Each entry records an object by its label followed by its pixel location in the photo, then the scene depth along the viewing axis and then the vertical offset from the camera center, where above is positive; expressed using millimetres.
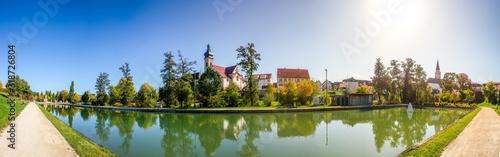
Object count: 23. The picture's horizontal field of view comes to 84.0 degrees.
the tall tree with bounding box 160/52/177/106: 42778 +1636
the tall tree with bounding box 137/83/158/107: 47791 -1281
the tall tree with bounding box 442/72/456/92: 51694 +1136
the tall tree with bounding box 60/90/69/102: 92462 -1881
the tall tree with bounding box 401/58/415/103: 50969 +1534
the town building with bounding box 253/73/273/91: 82100 +2988
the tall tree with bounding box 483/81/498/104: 45678 -706
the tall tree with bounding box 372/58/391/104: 51406 +1554
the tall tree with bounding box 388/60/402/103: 52344 +1384
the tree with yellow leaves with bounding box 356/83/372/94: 52709 -90
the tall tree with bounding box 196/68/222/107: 39138 +361
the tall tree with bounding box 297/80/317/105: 40469 -448
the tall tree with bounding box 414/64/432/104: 50094 +591
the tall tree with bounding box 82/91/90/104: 70944 -1752
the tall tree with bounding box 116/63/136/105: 53625 -206
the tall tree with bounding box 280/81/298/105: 39938 -586
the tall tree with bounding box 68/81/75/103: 80031 -513
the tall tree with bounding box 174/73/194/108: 40406 -208
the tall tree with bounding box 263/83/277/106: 39938 -1285
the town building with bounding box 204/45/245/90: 63847 +4416
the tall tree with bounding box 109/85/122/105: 57031 -1056
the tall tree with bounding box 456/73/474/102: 48338 +880
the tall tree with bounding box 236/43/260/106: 40969 +3466
